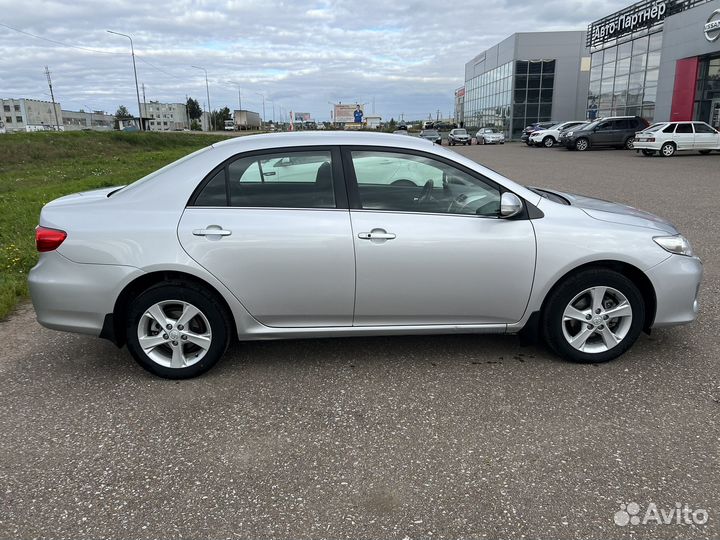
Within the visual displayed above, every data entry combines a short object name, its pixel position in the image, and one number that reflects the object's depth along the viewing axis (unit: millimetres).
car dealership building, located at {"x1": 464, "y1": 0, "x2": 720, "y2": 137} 29688
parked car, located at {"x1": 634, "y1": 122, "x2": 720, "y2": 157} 25297
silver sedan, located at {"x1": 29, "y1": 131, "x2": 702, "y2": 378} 3594
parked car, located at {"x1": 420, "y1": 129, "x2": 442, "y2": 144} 40781
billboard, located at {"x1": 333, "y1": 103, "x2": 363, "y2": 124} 95688
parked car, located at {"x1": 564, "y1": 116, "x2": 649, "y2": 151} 31594
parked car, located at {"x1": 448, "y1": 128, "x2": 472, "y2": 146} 46781
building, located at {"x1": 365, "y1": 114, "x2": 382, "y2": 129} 87475
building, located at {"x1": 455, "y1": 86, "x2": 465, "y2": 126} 83500
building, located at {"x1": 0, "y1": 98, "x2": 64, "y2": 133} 116375
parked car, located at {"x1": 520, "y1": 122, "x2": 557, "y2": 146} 43156
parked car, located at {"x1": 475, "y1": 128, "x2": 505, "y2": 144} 48491
